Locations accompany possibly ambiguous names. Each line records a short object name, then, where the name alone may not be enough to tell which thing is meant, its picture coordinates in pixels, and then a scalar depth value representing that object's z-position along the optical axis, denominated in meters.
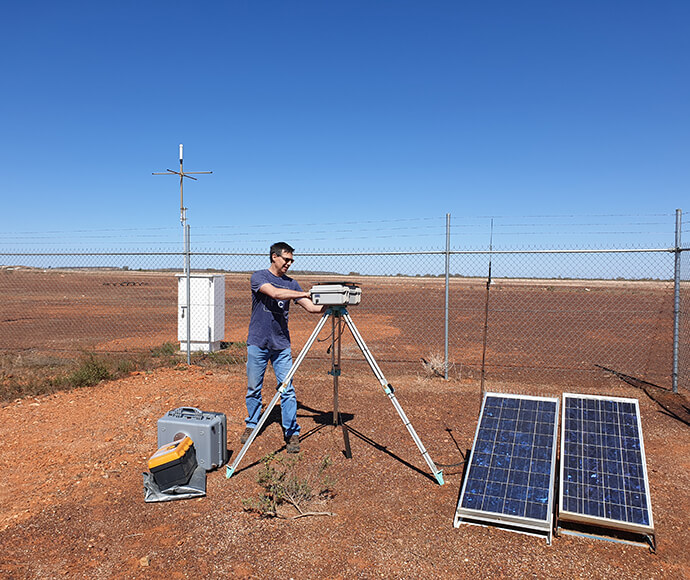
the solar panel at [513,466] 3.68
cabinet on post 10.20
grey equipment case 4.64
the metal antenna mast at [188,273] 9.32
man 5.16
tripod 4.44
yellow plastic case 4.12
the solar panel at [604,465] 3.57
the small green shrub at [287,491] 3.94
